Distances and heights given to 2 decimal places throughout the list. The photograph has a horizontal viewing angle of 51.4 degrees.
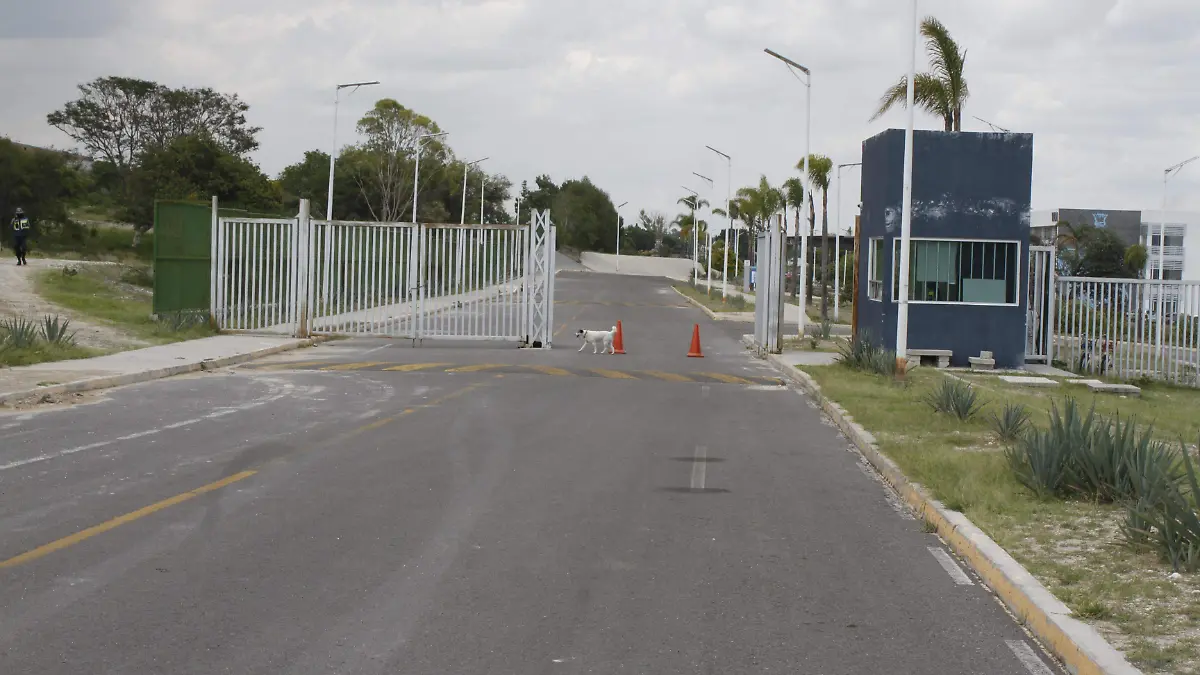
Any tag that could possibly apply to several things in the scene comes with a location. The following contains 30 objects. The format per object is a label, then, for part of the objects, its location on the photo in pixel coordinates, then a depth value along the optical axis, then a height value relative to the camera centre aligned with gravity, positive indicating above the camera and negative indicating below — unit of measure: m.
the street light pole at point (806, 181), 34.28 +3.03
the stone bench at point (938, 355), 26.34 -1.50
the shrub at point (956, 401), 15.09 -1.43
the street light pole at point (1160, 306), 25.22 -0.35
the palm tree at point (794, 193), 63.85 +4.62
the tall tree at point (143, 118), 84.62 +10.45
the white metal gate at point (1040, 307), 27.39 -0.45
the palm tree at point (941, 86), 31.83 +5.26
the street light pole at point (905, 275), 20.95 +0.15
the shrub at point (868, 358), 22.00 -1.38
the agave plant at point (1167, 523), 7.63 -1.49
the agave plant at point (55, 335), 21.22 -1.17
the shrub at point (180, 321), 26.58 -1.14
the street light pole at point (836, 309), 55.48 -1.23
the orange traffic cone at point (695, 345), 28.02 -1.47
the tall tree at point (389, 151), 81.06 +8.13
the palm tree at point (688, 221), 119.00 +6.49
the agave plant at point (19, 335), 20.06 -1.13
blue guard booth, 26.19 +0.87
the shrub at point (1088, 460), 9.79 -1.40
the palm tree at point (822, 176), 54.81 +4.75
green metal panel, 27.25 +0.31
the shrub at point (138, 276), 39.69 -0.25
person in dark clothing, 35.34 +0.92
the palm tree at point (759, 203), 75.00 +4.99
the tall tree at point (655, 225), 181.75 +7.90
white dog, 27.27 -1.32
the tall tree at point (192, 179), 66.75 +4.94
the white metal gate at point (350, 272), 27.88 +0.03
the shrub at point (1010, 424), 13.23 -1.49
